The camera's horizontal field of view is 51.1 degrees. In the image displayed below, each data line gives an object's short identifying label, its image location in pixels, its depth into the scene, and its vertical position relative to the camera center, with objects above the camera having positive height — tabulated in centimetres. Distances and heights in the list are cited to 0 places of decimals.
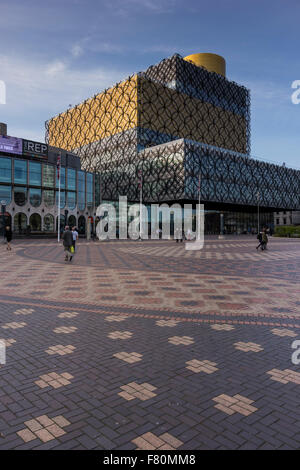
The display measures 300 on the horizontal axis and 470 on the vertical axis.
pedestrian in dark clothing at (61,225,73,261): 1675 -82
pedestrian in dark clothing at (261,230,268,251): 2594 -118
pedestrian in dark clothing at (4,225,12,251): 2230 -59
